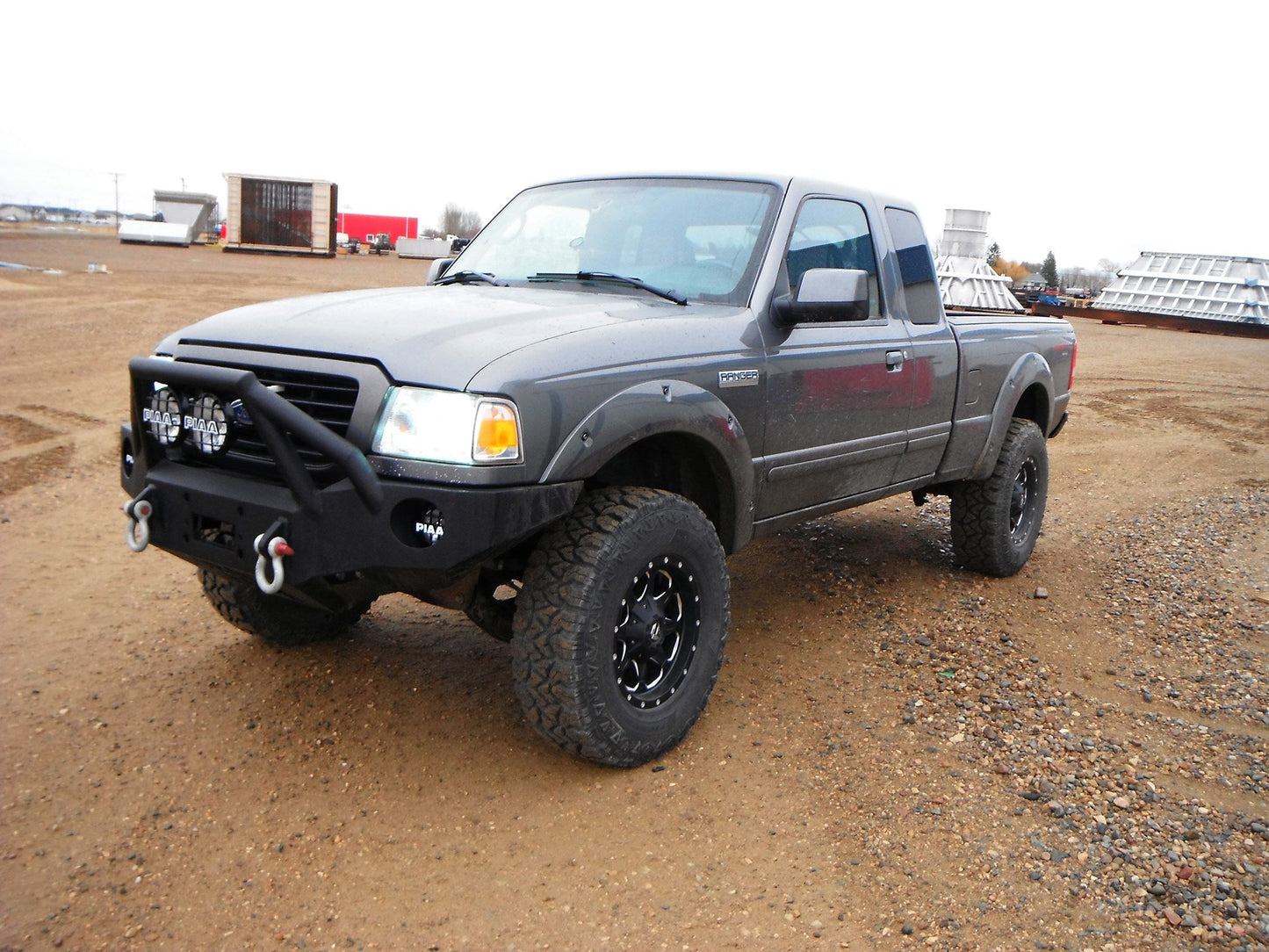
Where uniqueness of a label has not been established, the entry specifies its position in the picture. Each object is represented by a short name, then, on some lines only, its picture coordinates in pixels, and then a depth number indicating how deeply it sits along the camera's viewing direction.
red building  64.81
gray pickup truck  2.93
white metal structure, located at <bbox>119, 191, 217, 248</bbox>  39.94
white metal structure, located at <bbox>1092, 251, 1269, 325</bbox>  31.41
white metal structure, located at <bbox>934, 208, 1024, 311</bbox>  27.86
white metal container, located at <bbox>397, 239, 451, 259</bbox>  53.12
